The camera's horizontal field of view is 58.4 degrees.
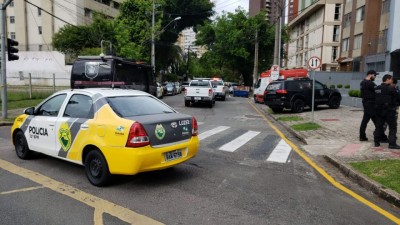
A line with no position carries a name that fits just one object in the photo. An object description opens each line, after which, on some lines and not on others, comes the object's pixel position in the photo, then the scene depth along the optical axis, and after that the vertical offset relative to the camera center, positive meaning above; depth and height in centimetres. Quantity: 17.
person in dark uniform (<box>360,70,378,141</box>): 923 -35
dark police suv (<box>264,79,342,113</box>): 1816 -77
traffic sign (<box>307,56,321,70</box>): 1498 +71
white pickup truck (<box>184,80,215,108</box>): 2234 -104
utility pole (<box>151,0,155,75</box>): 3412 +328
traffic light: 1434 +88
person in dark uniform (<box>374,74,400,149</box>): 850 -53
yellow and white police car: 535 -93
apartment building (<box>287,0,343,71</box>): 5756 +833
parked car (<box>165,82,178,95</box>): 3766 -130
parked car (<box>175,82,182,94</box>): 4182 -144
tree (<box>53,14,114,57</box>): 3981 +431
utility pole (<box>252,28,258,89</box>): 3869 +135
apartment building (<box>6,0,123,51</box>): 5041 +787
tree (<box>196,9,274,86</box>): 4666 +498
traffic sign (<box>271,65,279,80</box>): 2289 +43
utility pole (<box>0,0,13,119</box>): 1395 +37
